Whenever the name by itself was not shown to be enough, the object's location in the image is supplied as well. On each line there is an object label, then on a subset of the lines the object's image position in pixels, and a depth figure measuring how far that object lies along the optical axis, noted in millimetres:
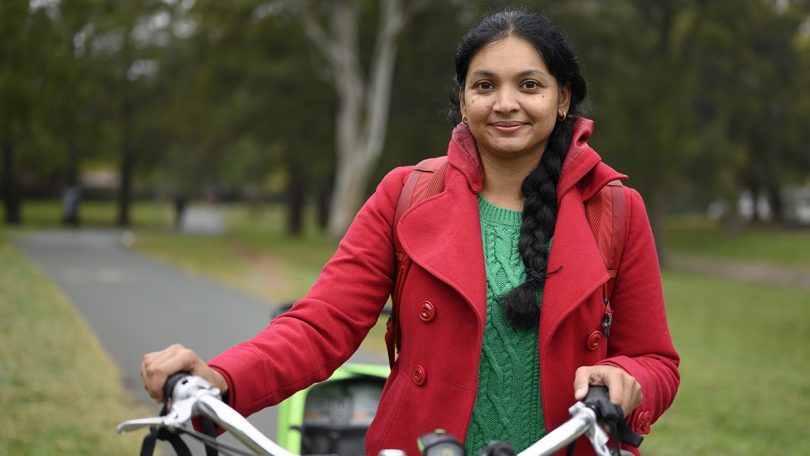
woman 2230
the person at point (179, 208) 44075
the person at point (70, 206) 39250
